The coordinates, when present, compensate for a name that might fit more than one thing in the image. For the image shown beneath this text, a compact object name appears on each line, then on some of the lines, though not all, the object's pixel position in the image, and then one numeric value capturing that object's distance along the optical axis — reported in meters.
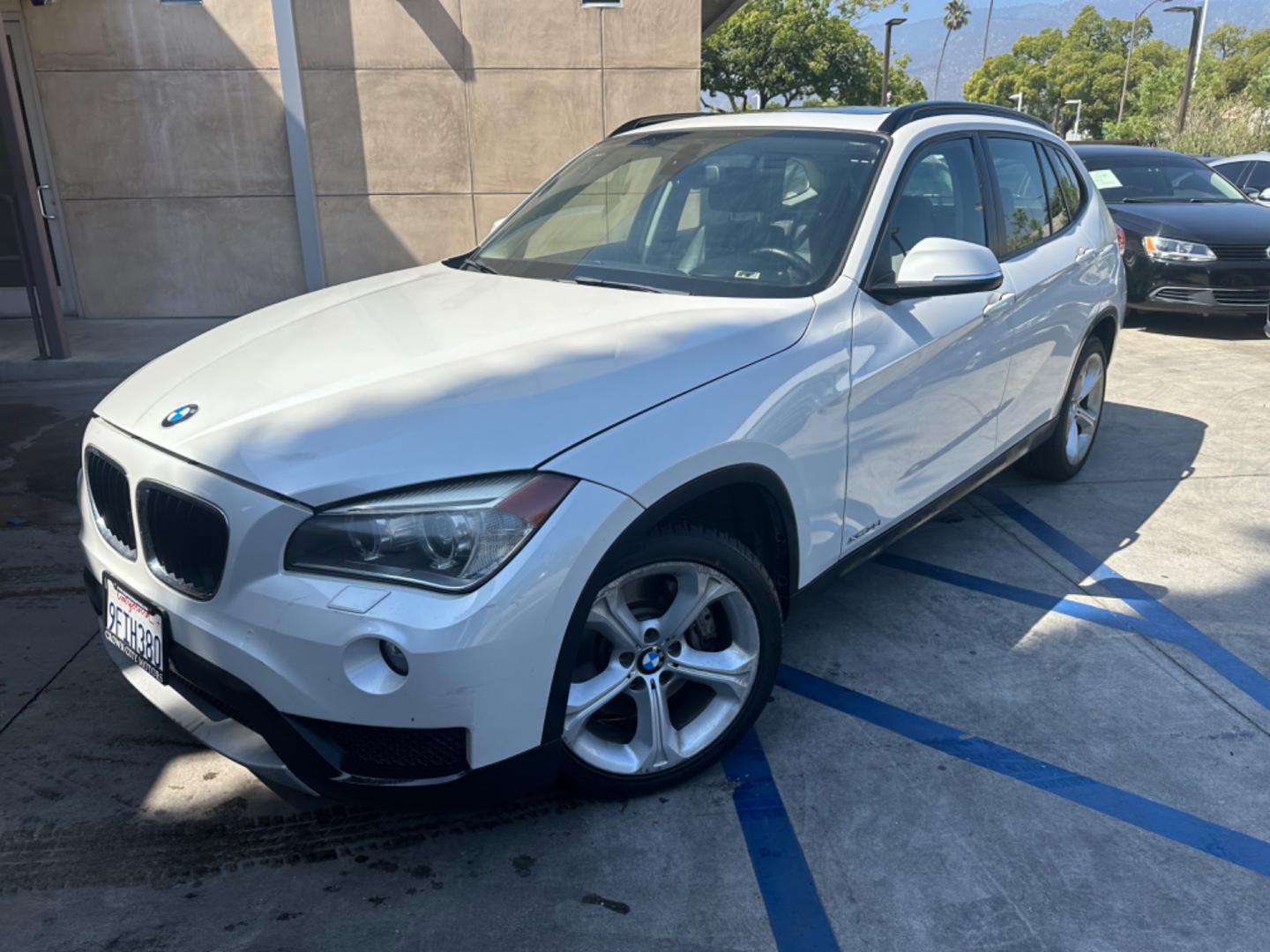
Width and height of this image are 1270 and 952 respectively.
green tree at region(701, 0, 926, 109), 43.12
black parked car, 9.09
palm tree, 106.94
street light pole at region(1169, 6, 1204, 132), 28.34
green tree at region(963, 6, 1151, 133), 86.88
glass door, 9.65
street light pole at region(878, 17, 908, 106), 37.67
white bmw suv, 2.22
